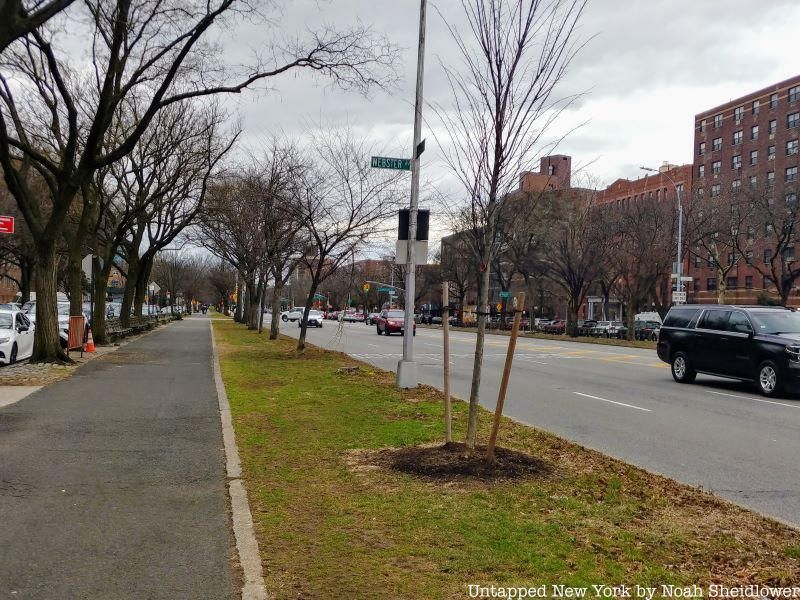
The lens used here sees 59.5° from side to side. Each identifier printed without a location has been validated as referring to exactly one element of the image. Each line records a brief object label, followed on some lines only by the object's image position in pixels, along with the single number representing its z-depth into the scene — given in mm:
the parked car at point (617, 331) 48609
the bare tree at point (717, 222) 43562
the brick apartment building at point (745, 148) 68750
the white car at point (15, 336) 16953
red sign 16141
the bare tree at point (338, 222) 20453
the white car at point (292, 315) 71538
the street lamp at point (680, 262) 34469
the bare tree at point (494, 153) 6785
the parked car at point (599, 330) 50778
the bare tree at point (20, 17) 11570
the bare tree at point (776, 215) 43906
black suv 13681
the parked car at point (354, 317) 89188
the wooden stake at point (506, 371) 5961
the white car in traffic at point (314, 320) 54075
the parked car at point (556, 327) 59244
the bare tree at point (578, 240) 41156
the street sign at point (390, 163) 12117
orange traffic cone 21172
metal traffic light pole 13102
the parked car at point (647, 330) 47062
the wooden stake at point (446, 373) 7064
